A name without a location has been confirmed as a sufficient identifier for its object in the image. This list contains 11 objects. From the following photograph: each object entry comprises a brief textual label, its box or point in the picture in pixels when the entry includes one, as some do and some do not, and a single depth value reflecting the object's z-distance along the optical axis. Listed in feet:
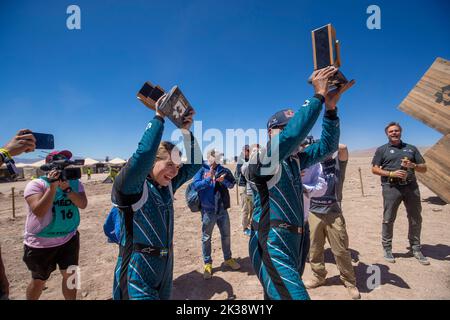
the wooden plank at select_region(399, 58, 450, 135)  17.93
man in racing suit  5.45
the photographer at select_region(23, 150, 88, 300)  9.68
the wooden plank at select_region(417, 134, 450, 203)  18.69
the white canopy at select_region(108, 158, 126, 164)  159.50
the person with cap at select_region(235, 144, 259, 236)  21.26
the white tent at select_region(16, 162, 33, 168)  149.81
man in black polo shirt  15.29
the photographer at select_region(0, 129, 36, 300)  6.15
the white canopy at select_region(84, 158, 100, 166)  171.85
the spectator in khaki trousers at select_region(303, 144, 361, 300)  12.09
